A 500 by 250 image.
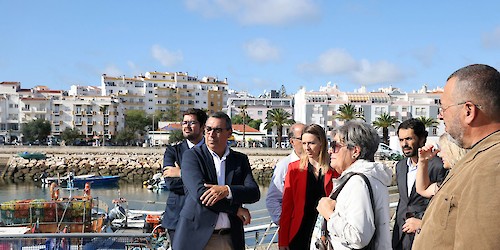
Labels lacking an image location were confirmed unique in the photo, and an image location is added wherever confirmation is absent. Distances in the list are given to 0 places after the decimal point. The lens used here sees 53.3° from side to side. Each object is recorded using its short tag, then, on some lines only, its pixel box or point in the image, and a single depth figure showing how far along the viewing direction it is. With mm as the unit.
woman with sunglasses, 3062
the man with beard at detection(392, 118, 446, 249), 4324
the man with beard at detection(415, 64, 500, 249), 1658
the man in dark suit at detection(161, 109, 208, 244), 4598
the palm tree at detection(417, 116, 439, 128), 58019
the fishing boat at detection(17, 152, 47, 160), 51406
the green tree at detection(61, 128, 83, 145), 74625
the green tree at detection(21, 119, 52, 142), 76250
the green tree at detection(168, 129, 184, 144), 67938
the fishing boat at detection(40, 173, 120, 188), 38484
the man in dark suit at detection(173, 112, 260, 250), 3984
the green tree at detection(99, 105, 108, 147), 86062
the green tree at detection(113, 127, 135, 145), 78875
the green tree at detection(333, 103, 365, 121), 63344
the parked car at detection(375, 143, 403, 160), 43156
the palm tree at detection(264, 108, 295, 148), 63984
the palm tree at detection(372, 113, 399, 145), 58938
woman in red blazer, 4410
